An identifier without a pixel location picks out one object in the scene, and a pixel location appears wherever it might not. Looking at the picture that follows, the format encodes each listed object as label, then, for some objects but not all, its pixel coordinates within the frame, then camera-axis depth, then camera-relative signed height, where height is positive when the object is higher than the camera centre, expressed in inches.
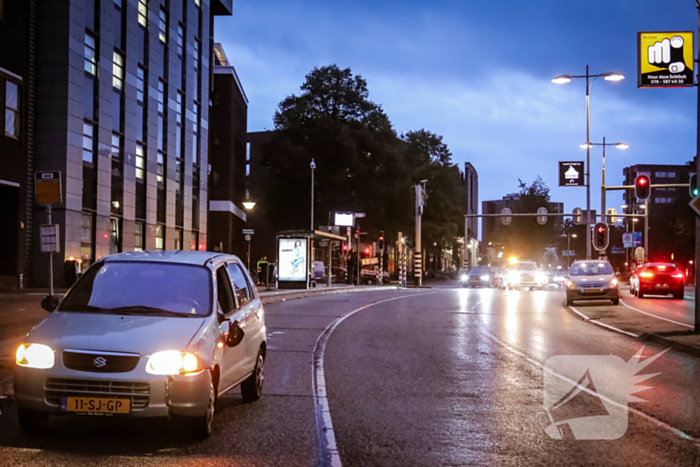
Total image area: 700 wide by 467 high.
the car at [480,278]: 2615.7 -75.9
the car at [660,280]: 1381.6 -41.3
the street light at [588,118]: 1649.9 +332.3
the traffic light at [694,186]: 719.4 +64.6
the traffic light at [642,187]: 1302.9 +112.8
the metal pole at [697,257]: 657.6 -0.6
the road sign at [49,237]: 561.3 +10.2
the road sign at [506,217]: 2226.1 +113.6
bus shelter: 1517.0 -7.1
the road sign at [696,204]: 653.3 +42.7
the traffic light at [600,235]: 1721.2 +44.4
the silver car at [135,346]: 251.4 -30.7
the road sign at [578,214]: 1893.5 +97.7
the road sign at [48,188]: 516.1 +41.2
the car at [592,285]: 1117.1 -41.1
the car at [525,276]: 1841.8 -48.5
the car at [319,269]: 2380.7 -46.2
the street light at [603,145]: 1903.3 +265.4
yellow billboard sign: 711.7 +177.0
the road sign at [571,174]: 1742.1 +178.8
